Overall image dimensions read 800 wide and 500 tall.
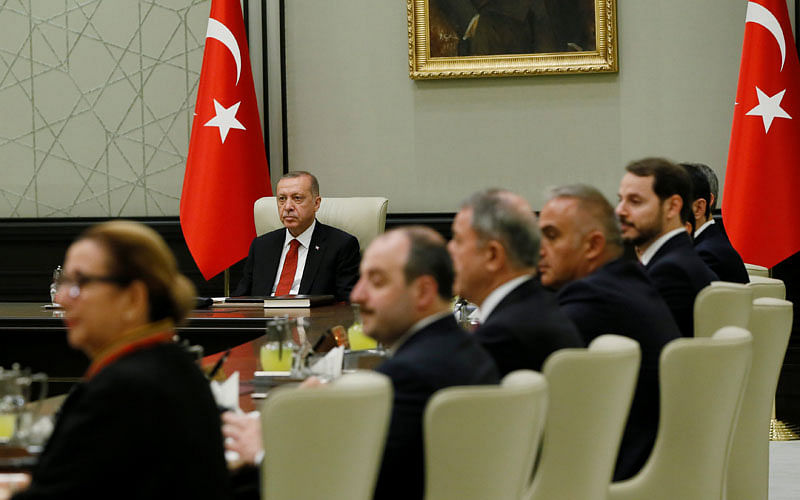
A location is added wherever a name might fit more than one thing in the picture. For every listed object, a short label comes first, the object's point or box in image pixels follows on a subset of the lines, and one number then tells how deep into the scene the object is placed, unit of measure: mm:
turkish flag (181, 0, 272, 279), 13031
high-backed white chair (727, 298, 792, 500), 7035
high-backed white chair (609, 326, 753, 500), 5316
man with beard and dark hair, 7980
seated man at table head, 11891
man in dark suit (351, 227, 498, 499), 4160
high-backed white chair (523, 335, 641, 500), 4668
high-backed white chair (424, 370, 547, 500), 3727
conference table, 9492
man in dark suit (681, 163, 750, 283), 9891
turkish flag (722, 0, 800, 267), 11969
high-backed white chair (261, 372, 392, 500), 3527
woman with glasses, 3533
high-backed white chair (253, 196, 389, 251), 12281
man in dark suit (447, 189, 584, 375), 5367
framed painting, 13211
